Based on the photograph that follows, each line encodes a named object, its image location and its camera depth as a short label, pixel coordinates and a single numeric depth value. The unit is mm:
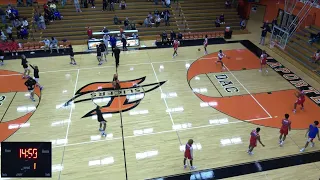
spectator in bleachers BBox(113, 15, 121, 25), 22267
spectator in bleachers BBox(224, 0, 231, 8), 25264
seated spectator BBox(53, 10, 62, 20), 21891
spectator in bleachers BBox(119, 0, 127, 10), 23391
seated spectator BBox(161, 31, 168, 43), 20672
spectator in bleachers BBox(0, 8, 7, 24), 20516
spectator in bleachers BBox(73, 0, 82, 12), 22439
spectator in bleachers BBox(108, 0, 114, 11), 23281
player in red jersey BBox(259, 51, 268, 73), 15922
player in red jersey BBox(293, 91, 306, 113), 12466
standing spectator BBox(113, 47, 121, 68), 16578
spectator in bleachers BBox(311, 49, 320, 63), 16447
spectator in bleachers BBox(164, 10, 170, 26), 22719
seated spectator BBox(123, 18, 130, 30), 21769
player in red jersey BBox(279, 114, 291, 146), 10164
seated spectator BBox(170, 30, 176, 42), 20856
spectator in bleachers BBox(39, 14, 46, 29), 20656
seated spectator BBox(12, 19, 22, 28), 20547
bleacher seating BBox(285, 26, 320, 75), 17338
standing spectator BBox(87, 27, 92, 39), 20656
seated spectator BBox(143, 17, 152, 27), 22525
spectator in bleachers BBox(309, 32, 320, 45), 18062
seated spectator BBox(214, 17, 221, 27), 23312
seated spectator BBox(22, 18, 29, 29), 20547
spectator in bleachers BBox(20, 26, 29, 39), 20000
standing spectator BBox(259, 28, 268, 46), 19938
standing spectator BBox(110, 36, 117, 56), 18578
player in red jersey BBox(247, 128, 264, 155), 9688
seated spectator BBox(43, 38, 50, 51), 19016
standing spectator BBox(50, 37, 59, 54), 19017
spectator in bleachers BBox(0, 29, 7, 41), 19672
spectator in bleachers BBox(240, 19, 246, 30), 23672
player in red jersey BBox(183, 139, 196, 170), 8891
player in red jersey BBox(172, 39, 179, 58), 18094
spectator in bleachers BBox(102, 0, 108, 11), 22938
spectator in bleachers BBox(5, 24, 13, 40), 19812
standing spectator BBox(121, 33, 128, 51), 19359
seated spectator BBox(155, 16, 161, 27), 22562
